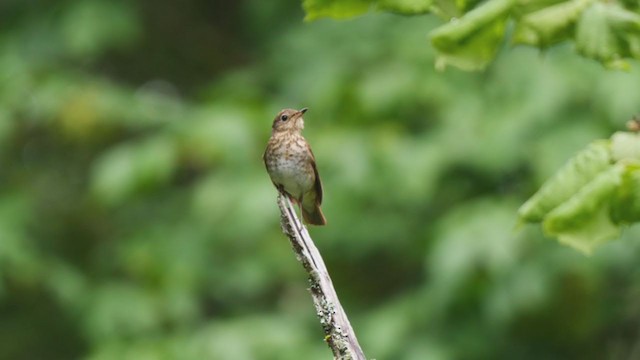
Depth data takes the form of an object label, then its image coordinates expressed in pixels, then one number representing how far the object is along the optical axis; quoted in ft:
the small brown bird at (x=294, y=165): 33.86
